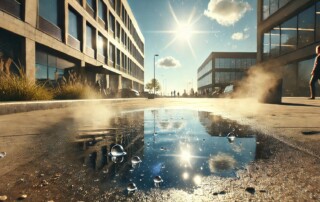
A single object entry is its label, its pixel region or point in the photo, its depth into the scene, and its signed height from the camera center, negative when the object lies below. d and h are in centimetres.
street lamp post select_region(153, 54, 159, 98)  4756 +674
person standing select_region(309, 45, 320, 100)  742 +83
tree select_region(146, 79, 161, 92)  8769 +452
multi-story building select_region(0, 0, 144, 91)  1119 +396
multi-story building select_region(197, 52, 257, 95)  6219 +842
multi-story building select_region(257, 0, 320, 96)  1933 +559
